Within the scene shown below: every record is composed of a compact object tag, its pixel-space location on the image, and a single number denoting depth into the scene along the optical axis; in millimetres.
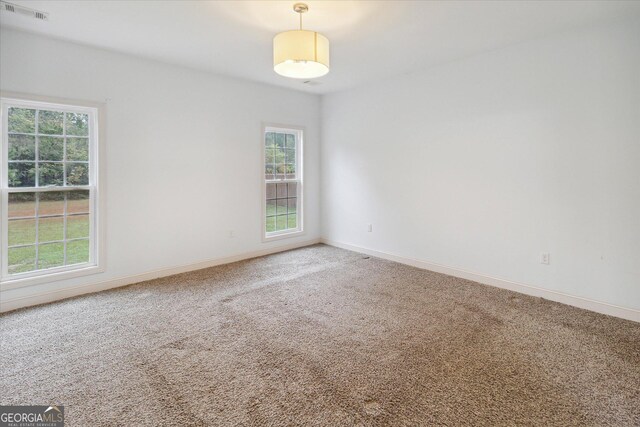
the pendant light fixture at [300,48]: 2598
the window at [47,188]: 3287
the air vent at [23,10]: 2747
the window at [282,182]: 5434
